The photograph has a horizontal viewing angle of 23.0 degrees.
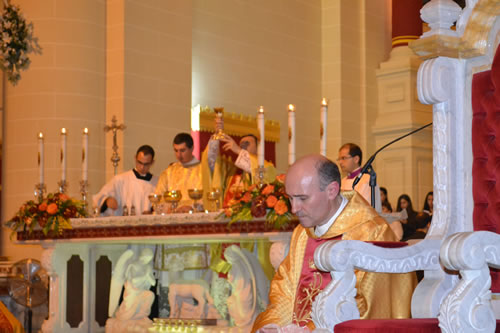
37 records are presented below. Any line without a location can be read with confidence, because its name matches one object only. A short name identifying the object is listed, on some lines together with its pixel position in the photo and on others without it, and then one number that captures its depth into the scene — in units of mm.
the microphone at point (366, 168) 5514
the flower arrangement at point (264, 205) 9132
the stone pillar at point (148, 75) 16115
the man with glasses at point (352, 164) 10952
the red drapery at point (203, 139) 17670
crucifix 13166
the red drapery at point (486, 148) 4895
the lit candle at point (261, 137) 9731
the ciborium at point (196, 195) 10693
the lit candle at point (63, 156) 12140
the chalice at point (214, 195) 10682
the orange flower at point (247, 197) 9434
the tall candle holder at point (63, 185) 12118
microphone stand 6349
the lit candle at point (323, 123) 9116
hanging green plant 15726
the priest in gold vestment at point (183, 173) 12604
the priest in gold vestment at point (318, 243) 5260
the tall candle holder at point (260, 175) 9521
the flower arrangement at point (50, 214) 11330
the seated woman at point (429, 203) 15415
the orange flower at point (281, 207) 9078
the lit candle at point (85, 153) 12205
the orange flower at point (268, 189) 9262
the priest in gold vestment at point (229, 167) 11265
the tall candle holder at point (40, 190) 11805
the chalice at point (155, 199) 11114
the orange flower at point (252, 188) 9500
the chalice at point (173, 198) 11082
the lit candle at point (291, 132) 9527
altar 10396
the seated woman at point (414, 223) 14909
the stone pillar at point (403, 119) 20467
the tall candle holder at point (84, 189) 12054
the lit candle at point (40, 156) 12108
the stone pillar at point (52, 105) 15629
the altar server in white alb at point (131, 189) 12777
